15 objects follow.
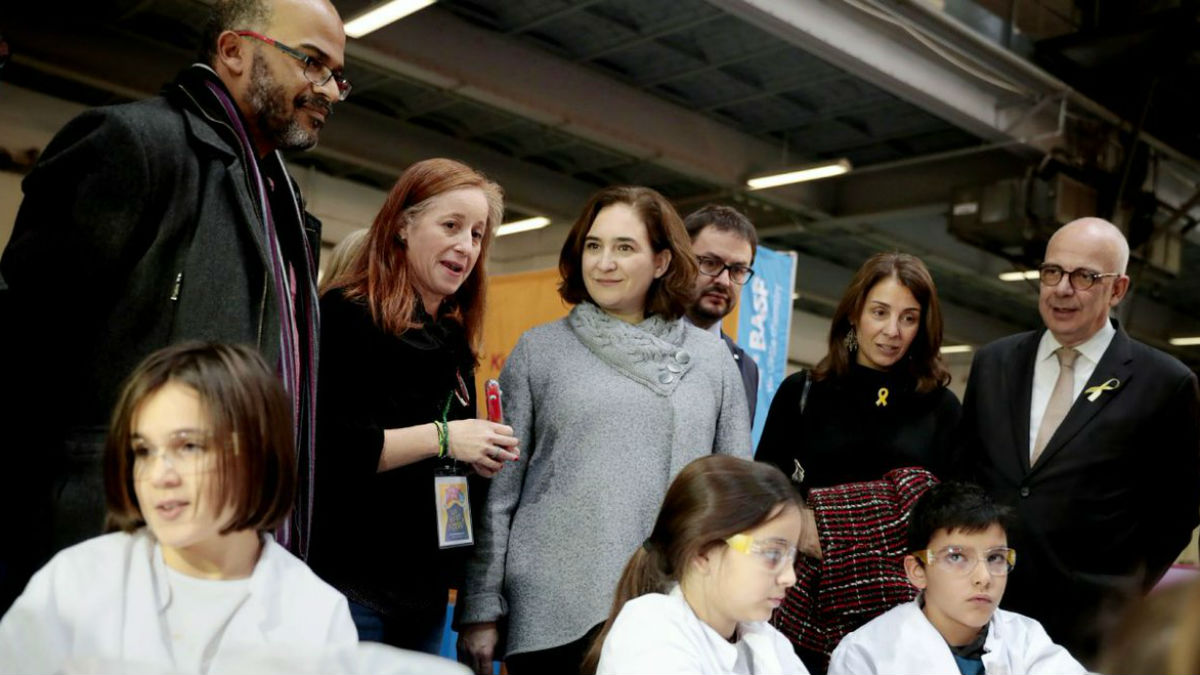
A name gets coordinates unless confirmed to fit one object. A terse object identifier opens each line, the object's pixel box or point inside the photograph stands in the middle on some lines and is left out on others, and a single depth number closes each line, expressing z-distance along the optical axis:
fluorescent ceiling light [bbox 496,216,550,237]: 11.04
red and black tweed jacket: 2.63
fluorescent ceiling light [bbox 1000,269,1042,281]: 12.42
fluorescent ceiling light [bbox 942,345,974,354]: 16.50
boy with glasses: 2.55
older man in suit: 2.81
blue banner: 5.93
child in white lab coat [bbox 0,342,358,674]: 1.42
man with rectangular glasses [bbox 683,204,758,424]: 3.21
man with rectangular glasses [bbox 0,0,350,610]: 1.67
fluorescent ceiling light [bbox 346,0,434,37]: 6.33
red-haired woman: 2.14
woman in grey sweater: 2.27
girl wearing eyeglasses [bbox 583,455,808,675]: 2.05
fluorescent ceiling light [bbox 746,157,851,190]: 8.96
